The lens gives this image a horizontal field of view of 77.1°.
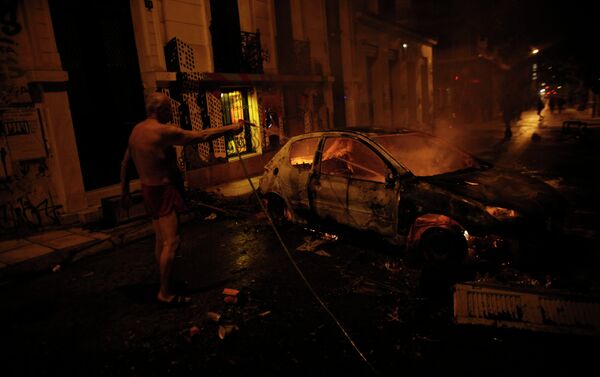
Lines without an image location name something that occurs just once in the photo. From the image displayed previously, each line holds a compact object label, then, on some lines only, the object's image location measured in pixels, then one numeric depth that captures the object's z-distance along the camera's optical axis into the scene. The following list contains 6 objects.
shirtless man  3.68
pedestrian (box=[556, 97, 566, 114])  34.22
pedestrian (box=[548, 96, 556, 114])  35.72
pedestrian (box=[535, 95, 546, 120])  28.64
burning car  3.85
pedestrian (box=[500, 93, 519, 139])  18.42
